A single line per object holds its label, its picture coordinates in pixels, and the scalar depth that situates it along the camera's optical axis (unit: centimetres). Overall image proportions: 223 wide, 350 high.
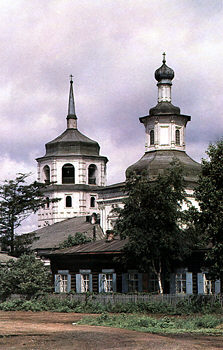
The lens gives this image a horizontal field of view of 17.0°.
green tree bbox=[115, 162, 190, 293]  4216
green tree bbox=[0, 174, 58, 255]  7300
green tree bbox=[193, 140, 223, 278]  3706
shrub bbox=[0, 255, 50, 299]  4783
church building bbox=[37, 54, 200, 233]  10738
